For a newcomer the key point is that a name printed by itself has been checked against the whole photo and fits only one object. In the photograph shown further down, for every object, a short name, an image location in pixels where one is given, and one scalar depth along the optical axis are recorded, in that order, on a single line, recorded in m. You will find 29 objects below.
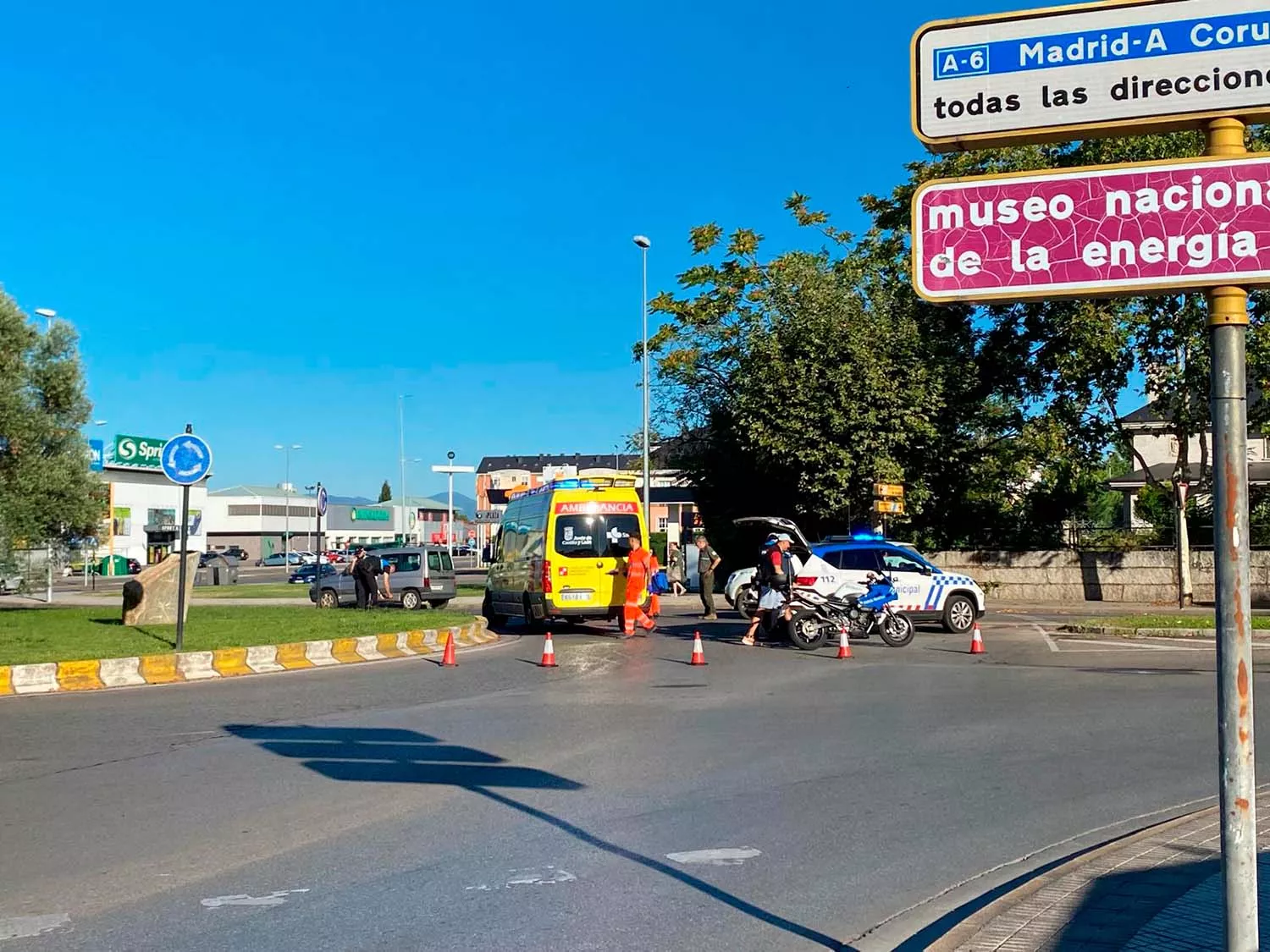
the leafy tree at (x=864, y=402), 30.92
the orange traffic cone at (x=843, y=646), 17.72
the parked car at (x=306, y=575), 54.03
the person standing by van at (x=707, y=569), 25.16
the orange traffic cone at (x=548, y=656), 16.59
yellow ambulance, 22.02
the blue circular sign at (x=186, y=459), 15.93
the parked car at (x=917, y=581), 22.03
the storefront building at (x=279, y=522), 123.56
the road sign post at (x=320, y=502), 29.27
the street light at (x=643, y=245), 36.78
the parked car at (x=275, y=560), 94.30
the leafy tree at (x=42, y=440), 21.31
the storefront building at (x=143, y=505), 70.12
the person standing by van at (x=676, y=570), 35.28
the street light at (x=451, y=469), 55.46
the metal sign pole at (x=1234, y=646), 3.73
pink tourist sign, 3.95
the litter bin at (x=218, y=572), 57.38
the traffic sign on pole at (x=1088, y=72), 4.16
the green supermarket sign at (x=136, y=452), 69.69
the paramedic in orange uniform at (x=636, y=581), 21.47
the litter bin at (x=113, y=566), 68.25
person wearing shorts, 18.96
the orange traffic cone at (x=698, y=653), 16.66
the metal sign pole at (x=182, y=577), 15.60
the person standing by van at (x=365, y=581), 27.44
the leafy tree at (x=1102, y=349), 27.30
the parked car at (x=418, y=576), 32.12
